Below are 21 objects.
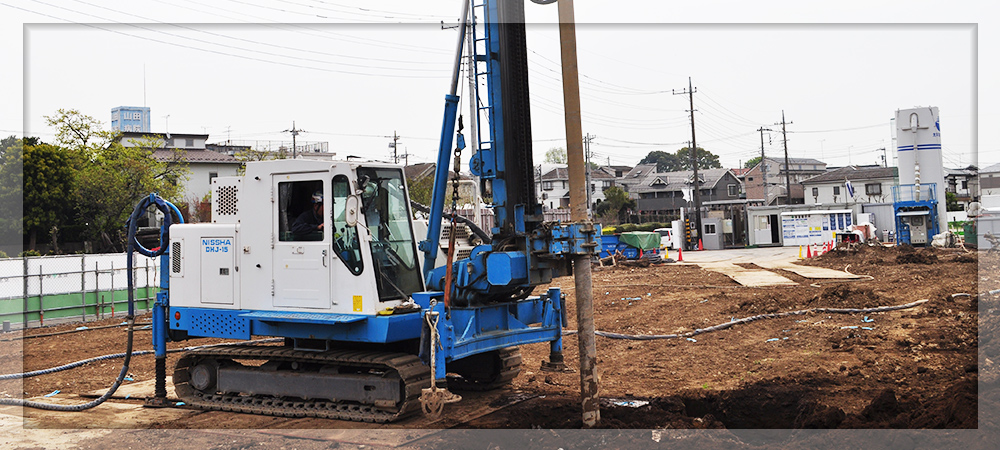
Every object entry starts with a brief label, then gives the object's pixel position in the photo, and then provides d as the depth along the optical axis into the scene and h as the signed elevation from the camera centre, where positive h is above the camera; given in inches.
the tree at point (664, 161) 5231.3 +559.5
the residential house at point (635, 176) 3993.6 +361.2
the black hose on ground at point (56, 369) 511.9 -73.6
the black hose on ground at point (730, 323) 554.9 -65.6
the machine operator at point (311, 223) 365.1 +15.0
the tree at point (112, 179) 1507.1 +167.2
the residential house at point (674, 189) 3376.0 +233.2
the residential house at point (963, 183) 2701.5 +174.9
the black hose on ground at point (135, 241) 422.9 +11.2
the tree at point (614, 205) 3036.4 +153.4
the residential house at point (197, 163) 1820.5 +236.8
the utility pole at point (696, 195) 2213.3 +128.7
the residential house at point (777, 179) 3569.1 +320.0
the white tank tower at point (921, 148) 1530.5 +169.1
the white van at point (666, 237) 1819.0 +9.5
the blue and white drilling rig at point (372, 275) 347.6 -11.1
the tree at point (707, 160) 5039.4 +525.1
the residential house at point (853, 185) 2925.7 +191.7
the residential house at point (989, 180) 2674.7 +180.8
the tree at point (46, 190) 1488.7 +147.7
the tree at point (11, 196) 1406.7 +133.5
